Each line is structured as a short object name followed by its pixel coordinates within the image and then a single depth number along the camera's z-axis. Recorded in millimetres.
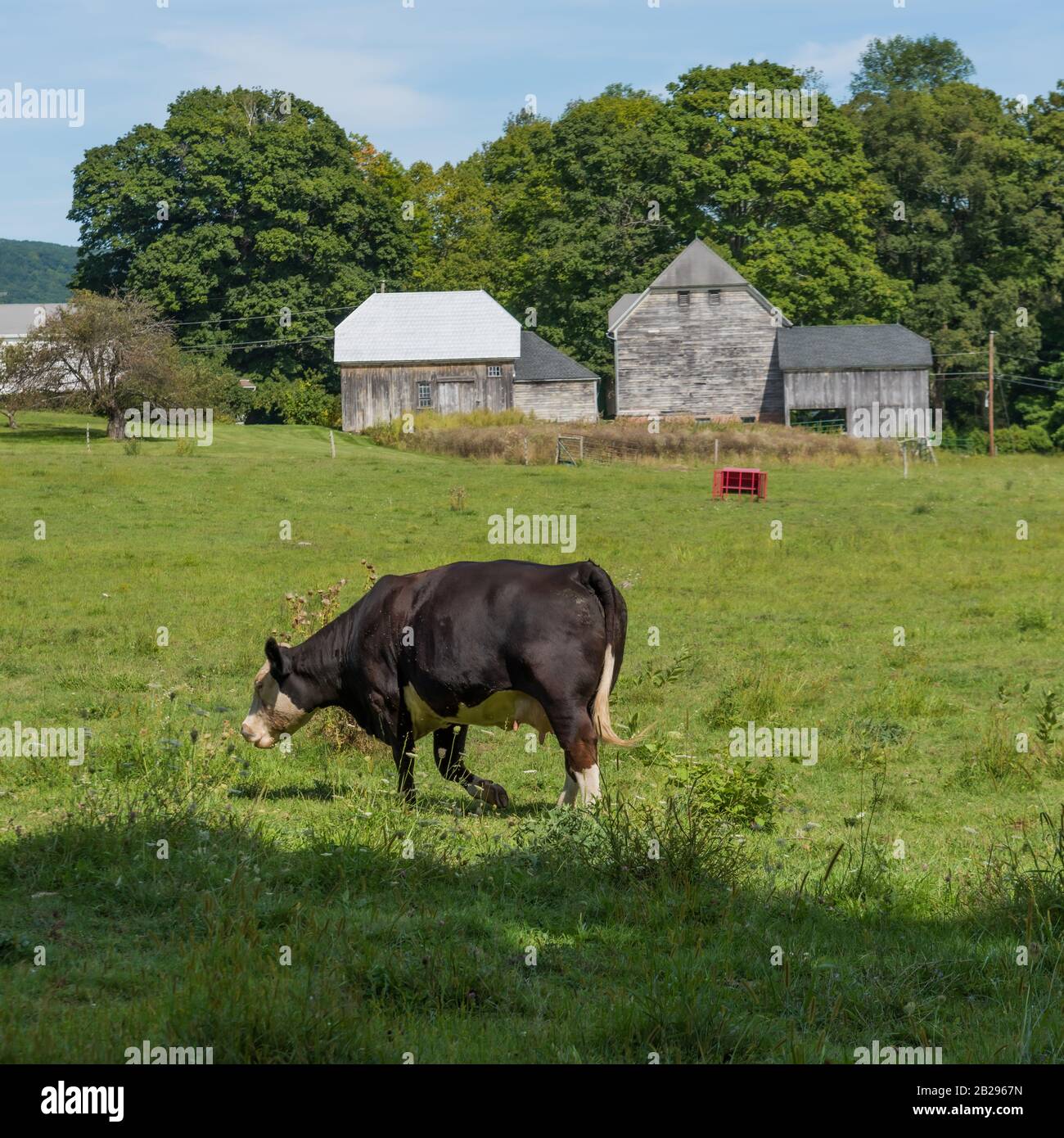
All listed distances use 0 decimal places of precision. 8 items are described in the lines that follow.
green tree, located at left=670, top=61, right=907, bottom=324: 68438
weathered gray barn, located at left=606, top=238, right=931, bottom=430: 63250
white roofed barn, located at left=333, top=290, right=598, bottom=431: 60500
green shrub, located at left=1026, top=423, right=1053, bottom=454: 67125
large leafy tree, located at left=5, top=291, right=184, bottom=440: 43344
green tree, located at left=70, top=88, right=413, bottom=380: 66812
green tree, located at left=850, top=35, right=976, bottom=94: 88688
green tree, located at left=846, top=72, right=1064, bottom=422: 69438
